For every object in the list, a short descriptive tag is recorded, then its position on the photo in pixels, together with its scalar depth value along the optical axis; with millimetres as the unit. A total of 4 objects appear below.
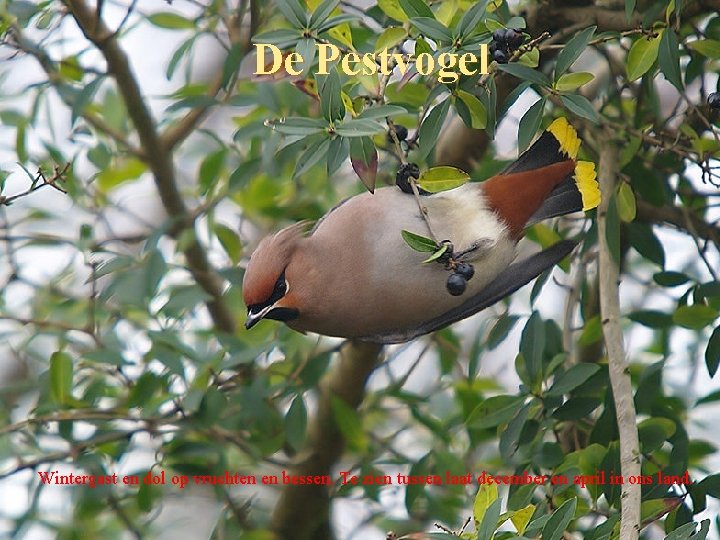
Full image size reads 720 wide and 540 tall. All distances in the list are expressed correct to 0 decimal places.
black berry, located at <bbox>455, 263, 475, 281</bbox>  4297
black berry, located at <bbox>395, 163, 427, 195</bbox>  4611
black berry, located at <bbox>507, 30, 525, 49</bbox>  3889
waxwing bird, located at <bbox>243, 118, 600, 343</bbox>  4852
